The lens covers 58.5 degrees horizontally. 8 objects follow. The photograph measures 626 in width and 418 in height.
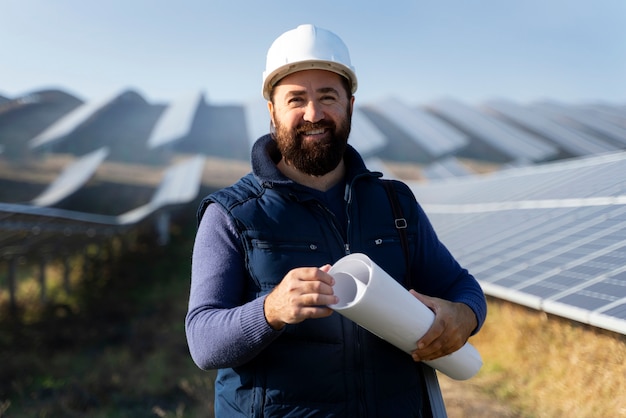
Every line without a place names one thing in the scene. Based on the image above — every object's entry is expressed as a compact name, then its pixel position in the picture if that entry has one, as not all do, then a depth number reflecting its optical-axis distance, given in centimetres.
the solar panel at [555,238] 468
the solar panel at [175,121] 2038
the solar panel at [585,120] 2714
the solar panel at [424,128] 2380
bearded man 188
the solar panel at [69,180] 1509
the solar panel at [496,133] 2400
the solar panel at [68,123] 1805
